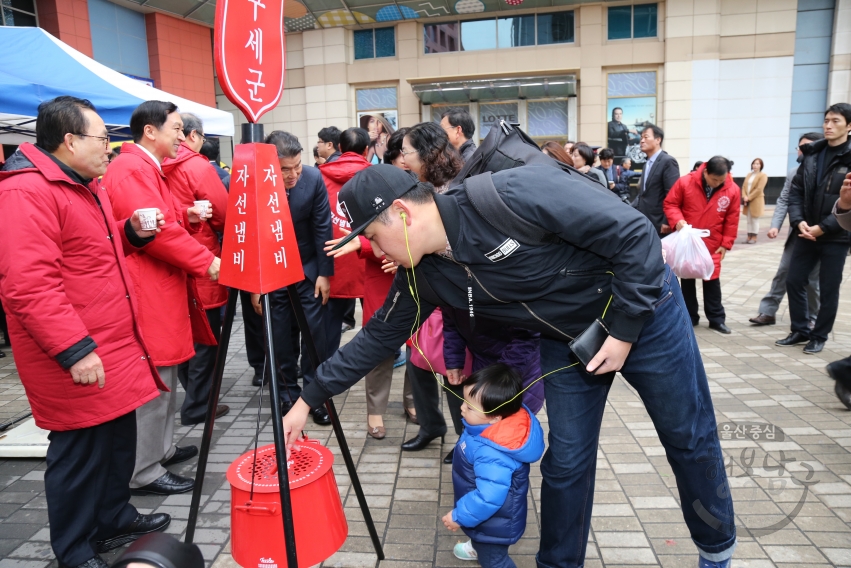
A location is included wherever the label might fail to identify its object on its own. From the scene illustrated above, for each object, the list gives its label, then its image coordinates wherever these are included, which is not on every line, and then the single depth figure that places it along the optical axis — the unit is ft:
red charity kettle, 6.71
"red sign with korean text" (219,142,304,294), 7.00
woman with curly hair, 11.19
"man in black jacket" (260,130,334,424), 13.70
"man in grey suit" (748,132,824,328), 20.04
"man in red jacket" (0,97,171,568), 7.84
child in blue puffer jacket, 7.48
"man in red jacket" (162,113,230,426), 13.61
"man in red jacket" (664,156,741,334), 20.48
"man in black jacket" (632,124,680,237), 22.03
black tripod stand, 6.38
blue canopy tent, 14.47
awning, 56.95
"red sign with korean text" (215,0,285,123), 6.55
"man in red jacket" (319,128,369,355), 14.64
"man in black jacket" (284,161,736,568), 6.28
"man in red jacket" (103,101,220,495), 10.82
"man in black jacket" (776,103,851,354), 17.03
